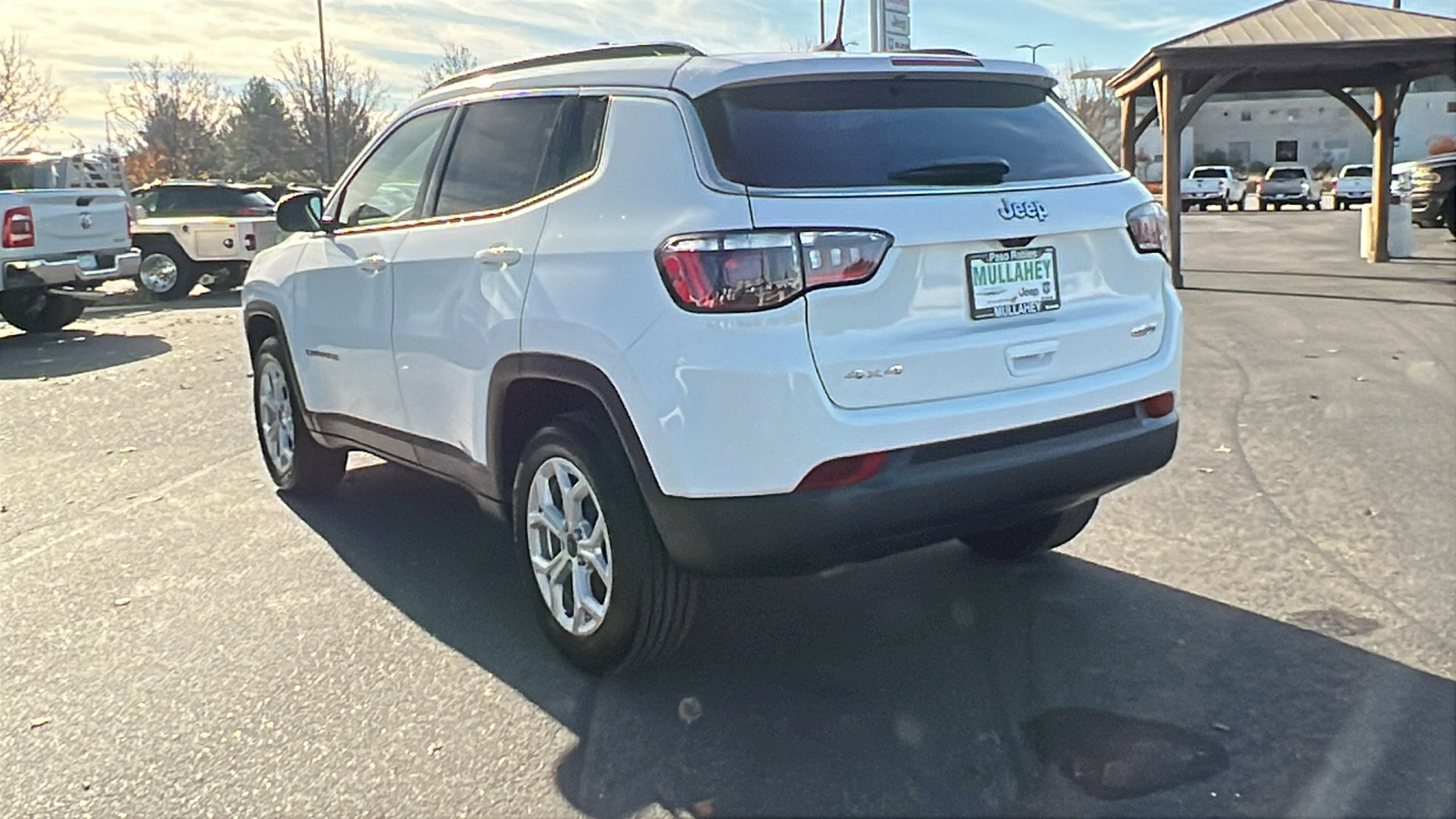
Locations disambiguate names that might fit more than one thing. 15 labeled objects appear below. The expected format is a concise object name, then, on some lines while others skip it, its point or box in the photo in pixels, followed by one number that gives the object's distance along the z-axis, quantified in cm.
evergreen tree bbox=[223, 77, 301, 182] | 6188
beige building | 6238
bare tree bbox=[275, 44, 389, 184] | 5238
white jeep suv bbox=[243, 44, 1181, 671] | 322
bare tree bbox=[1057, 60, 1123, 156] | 6399
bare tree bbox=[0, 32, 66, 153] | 3469
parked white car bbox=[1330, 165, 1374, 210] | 3894
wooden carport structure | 1634
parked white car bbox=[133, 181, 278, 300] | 1761
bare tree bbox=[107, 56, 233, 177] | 5384
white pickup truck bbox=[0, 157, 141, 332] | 1250
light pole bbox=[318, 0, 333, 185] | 4088
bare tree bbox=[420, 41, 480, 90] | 4729
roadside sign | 1478
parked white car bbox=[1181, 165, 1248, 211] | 4209
